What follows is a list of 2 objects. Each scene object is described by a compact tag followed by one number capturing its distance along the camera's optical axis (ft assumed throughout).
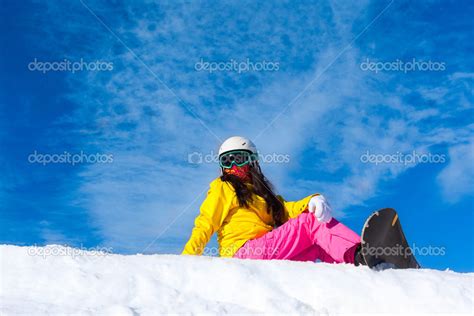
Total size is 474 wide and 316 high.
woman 17.13
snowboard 15.65
